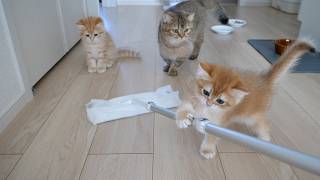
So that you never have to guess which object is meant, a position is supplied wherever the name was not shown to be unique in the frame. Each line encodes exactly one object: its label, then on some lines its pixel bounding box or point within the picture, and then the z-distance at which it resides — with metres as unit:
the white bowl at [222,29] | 2.53
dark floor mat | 1.77
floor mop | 0.51
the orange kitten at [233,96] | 0.83
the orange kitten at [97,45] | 1.59
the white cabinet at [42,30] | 1.33
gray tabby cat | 1.57
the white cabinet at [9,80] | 1.15
